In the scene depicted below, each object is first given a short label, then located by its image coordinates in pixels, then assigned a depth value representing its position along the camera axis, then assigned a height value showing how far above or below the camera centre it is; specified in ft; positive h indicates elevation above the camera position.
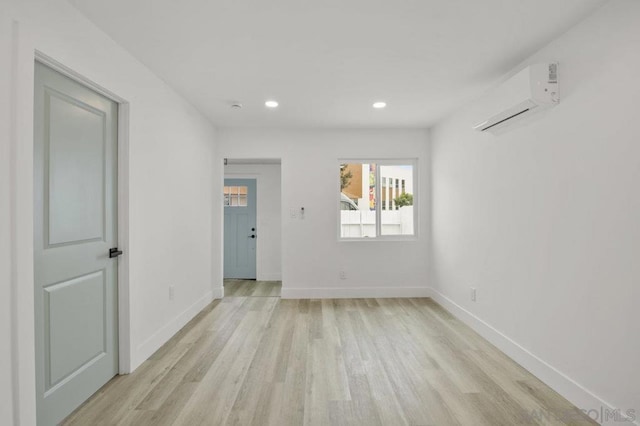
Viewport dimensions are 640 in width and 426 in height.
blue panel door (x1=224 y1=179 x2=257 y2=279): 21.50 -1.16
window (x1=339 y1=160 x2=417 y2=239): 16.70 +0.57
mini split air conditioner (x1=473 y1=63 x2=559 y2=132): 7.84 +2.83
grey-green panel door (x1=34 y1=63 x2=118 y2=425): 6.19 -0.59
